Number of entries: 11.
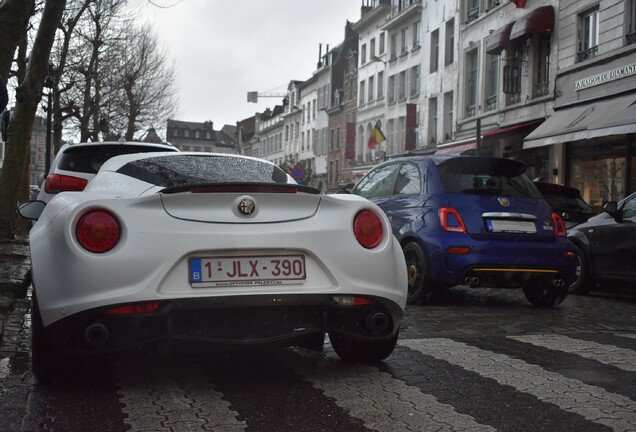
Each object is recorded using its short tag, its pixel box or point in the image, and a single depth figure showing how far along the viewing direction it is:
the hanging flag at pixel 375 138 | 42.62
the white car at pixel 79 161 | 9.88
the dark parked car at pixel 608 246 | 9.16
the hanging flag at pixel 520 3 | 26.75
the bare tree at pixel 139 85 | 42.07
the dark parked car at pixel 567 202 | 12.41
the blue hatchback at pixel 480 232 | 7.51
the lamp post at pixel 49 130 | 25.73
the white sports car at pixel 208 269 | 3.74
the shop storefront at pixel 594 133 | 19.56
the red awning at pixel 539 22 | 24.80
